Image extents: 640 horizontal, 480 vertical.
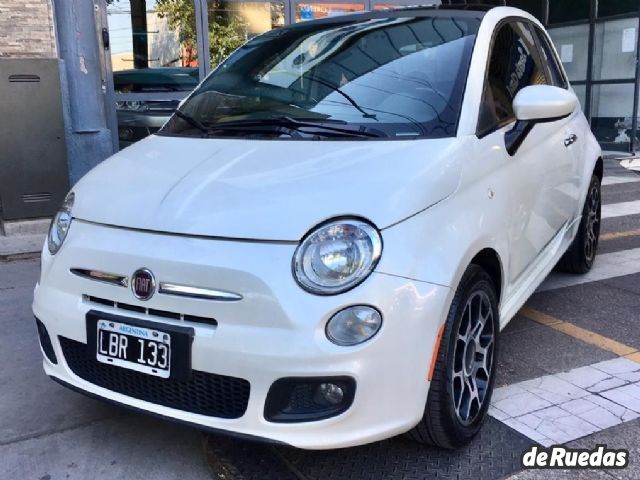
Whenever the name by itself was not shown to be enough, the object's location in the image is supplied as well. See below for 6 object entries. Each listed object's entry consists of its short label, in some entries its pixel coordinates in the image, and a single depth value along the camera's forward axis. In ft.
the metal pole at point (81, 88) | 20.62
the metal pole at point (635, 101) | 35.63
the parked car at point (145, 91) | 24.89
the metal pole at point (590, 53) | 38.34
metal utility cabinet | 19.20
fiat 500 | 7.11
